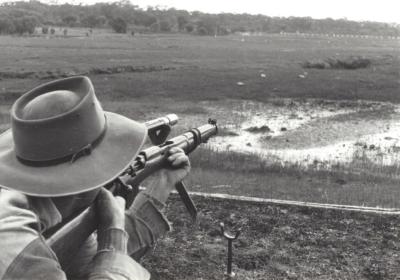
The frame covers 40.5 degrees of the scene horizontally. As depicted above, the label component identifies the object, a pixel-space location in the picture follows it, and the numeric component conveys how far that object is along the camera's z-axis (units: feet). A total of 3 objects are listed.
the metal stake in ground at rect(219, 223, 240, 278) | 13.55
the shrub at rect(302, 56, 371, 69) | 92.94
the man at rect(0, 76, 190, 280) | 6.01
